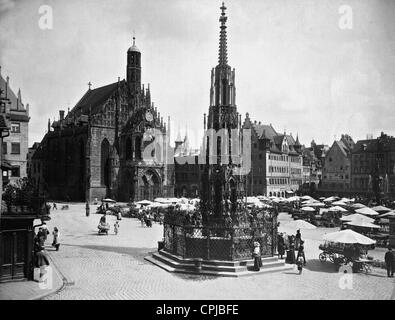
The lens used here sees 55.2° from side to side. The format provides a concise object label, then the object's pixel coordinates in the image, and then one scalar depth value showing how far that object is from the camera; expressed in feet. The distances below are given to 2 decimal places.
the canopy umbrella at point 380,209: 120.78
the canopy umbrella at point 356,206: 136.52
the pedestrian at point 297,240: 72.96
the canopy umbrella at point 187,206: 123.95
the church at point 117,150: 207.84
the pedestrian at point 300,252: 62.16
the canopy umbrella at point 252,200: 132.16
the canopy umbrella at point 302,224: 82.33
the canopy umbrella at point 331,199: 165.58
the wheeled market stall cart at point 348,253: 61.26
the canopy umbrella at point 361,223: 87.11
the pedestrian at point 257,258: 57.88
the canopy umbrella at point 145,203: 143.12
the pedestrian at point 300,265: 58.40
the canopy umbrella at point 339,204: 141.69
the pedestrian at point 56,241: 75.66
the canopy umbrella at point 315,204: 139.42
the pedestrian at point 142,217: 119.55
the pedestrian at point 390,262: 57.77
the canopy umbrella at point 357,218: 91.04
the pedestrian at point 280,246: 67.36
